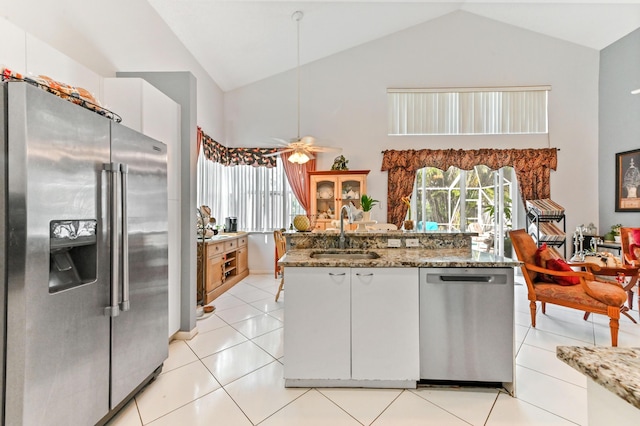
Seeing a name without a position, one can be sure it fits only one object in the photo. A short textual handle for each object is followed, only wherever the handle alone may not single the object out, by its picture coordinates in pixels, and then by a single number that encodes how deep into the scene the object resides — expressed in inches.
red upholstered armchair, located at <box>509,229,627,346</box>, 88.7
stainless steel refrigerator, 41.1
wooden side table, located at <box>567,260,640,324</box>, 106.2
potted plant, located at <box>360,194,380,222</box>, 128.7
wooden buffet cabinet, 134.5
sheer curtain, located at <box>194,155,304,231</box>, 199.5
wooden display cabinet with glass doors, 180.4
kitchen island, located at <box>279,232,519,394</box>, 67.0
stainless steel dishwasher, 66.7
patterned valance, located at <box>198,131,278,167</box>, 194.1
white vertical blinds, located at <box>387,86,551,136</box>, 183.9
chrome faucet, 88.1
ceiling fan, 148.7
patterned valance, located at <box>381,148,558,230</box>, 181.0
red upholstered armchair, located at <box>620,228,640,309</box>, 127.0
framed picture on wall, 162.6
